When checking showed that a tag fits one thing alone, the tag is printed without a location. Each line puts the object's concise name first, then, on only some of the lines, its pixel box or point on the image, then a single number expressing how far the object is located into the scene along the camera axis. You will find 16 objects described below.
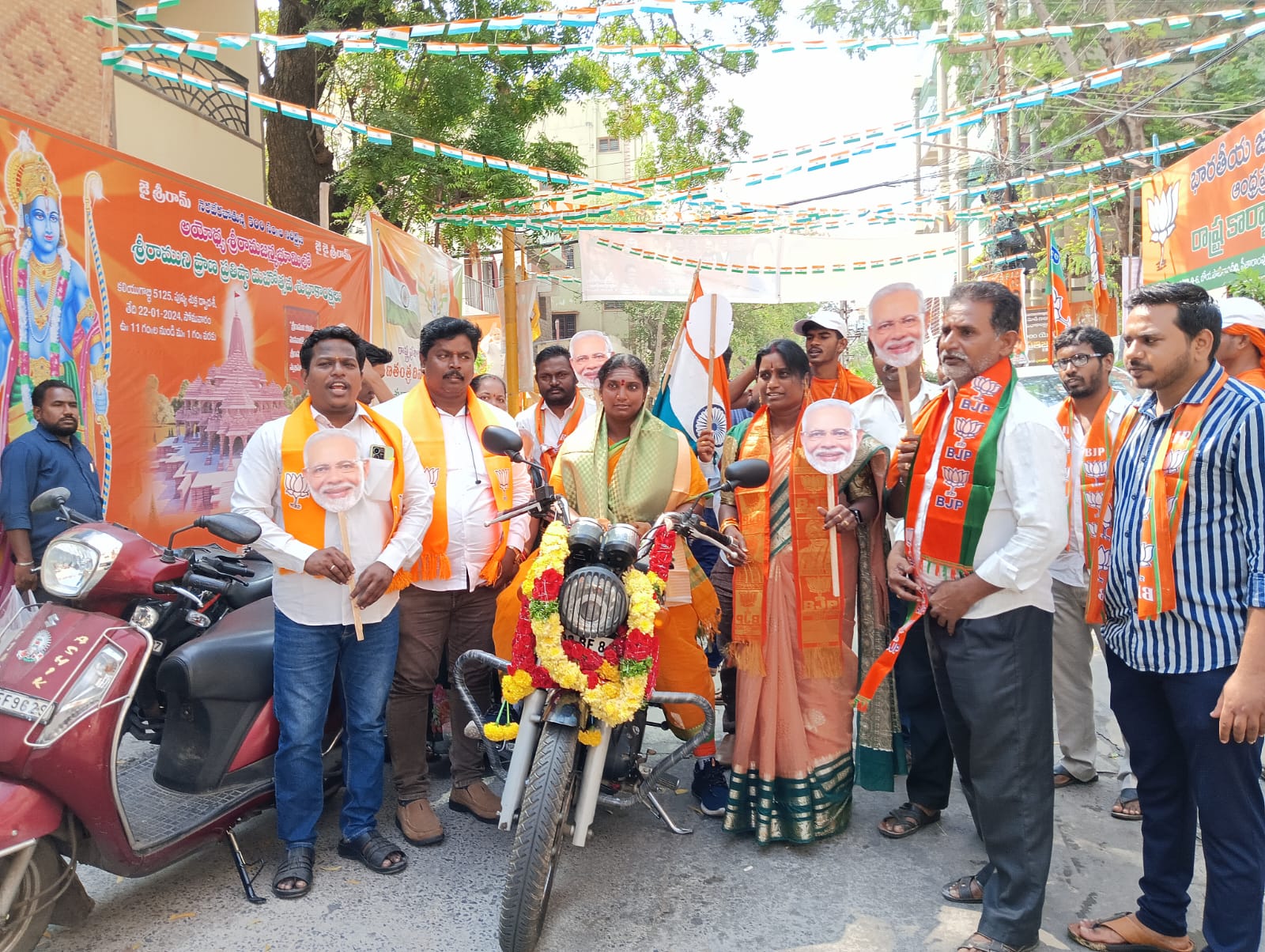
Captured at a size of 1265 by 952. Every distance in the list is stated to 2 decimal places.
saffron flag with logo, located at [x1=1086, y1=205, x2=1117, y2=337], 8.73
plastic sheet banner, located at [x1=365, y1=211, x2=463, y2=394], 7.30
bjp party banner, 6.42
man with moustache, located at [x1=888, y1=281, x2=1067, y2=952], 2.60
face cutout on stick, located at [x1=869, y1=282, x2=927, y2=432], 3.29
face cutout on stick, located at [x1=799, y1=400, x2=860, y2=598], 3.23
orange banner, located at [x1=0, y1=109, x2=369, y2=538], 4.28
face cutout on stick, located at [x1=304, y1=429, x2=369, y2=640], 2.96
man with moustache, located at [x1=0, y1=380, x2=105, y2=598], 4.18
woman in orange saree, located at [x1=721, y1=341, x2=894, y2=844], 3.35
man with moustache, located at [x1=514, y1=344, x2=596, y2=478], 4.58
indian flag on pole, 4.24
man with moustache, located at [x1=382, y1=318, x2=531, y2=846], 3.53
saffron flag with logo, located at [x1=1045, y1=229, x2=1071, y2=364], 8.55
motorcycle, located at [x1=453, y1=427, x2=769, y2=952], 2.56
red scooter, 2.45
